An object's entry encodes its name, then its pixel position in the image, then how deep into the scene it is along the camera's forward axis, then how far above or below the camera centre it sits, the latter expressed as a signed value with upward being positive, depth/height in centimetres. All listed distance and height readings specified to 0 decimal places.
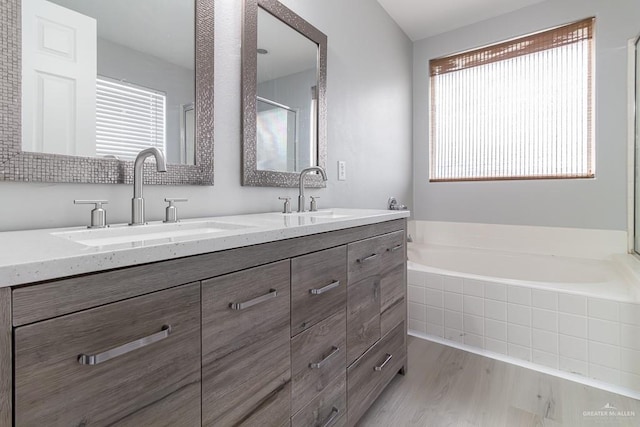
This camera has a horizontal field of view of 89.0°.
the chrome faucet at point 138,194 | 95 +6
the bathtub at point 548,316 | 155 -55
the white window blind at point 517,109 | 239 +86
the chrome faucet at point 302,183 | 160 +15
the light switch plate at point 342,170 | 202 +28
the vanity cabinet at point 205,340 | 47 -25
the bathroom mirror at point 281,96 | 139 +57
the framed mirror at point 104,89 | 81 +37
